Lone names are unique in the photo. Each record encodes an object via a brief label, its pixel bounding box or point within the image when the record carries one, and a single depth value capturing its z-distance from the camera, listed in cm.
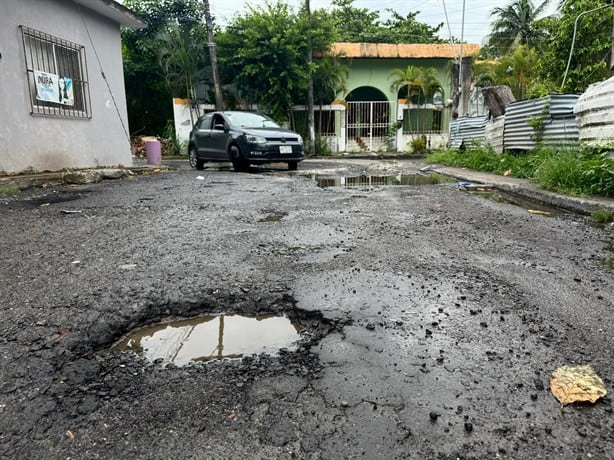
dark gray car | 978
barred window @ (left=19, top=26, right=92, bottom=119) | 721
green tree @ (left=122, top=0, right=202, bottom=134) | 1881
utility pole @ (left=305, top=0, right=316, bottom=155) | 1736
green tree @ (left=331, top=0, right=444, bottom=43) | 3012
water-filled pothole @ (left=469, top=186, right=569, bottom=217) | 467
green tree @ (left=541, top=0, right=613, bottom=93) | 1173
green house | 1961
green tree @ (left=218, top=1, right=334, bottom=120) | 1697
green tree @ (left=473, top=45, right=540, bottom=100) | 1639
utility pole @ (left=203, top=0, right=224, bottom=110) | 1617
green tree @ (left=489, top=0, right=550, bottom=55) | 2786
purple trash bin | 1145
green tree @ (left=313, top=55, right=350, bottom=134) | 1812
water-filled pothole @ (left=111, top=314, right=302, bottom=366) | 172
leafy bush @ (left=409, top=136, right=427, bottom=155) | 1927
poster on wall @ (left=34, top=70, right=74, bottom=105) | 732
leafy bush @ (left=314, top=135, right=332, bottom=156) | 1873
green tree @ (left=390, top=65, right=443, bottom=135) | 1839
